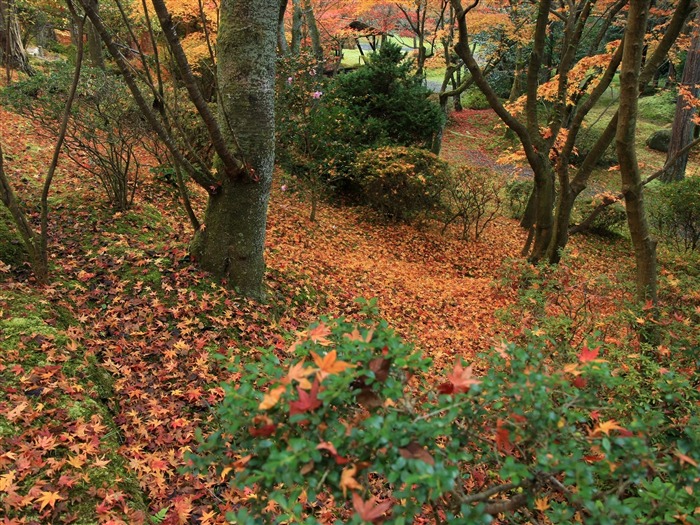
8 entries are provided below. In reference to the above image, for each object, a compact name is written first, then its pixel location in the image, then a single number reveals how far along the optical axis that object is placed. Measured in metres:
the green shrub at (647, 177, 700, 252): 8.65
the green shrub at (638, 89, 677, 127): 19.30
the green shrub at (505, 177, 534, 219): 11.20
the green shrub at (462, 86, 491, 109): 22.14
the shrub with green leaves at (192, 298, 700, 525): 1.08
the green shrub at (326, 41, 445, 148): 9.50
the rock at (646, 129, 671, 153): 16.97
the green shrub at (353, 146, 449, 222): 8.03
